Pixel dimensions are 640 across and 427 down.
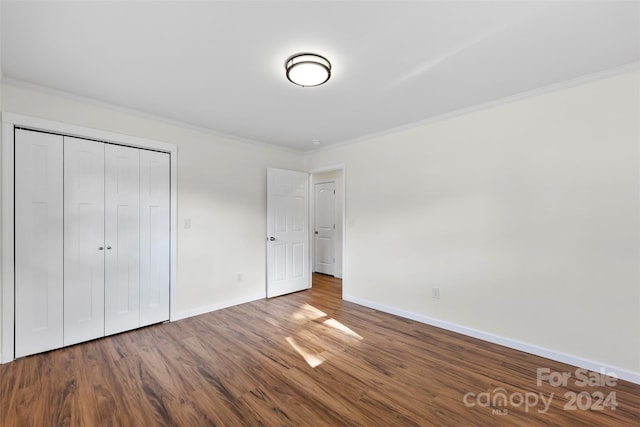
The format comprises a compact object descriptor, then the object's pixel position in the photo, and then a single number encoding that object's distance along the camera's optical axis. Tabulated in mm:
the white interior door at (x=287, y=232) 4352
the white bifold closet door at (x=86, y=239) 2457
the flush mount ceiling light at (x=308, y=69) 1993
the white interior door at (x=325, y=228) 5918
